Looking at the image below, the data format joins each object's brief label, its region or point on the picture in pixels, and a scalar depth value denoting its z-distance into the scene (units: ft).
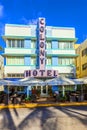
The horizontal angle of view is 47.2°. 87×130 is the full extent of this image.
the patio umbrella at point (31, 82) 36.45
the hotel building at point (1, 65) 79.23
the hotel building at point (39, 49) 56.46
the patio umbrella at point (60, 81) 36.11
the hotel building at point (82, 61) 68.63
